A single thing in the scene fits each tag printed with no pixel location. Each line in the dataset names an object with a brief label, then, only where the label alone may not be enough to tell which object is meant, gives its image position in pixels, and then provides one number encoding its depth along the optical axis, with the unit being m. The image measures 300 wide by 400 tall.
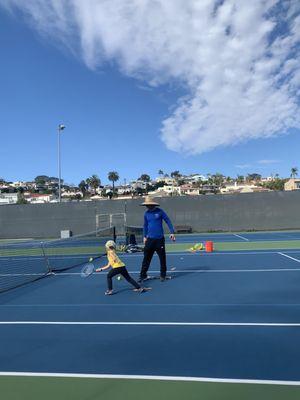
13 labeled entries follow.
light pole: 33.03
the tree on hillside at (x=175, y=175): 187.82
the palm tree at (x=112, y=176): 120.38
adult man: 8.95
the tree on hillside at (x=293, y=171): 134.75
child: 7.79
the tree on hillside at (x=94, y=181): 118.16
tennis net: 10.68
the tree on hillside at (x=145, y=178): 190.25
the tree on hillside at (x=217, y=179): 159.43
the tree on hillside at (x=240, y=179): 174.88
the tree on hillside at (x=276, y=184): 124.19
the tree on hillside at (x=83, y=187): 144.23
